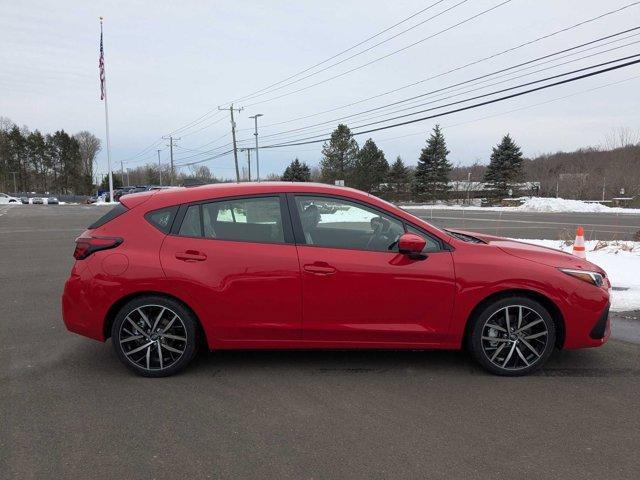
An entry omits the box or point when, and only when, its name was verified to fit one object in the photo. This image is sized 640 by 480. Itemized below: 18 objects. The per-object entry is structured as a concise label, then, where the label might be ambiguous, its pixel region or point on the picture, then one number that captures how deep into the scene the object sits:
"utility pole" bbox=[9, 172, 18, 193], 95.76
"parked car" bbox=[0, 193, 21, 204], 72.69
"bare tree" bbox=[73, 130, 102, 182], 109.10
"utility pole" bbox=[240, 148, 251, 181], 56.05
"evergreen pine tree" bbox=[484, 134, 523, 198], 51.91
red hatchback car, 3.93
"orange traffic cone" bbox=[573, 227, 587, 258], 8.74
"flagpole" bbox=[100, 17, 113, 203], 40.31
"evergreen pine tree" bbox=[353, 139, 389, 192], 62.94
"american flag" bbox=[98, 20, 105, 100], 39.16
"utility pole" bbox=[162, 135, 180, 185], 88.95
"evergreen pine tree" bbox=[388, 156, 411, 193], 61.34
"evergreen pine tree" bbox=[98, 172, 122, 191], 105.34
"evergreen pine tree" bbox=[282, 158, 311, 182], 70.88
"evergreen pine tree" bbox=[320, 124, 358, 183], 64.44
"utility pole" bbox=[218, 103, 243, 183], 52.31
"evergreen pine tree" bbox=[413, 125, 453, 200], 54.78
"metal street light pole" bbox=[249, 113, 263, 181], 56.46
